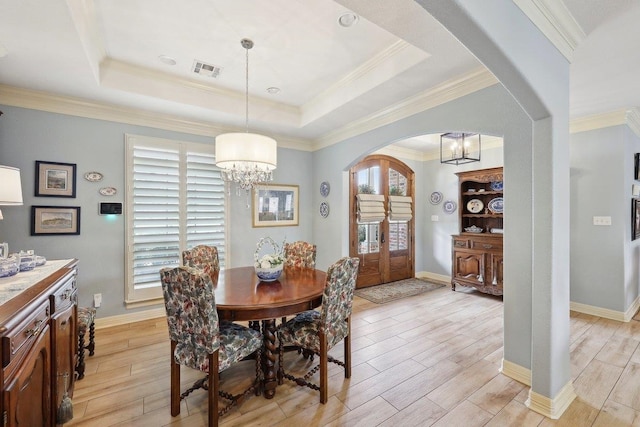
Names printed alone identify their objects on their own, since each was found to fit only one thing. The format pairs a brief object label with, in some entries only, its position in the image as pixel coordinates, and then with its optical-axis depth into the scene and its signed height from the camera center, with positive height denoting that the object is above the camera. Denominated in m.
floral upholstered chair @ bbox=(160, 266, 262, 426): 1.72 -0.79
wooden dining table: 1.93 -0.62
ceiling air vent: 2.83 +1.52
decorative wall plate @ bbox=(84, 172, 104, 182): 3.27 +0.45
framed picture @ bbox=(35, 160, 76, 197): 3.03 +0.39
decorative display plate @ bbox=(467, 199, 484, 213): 5.07 +0.17
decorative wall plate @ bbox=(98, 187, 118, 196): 3.34 +0.28
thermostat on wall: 3.33 +0.07
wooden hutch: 4.40 -0.36
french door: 5.13 -0.18
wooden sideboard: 1.12 -0.65
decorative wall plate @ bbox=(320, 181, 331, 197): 4.57 +0.43
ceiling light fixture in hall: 4.18 +1.10
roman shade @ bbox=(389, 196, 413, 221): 5.52 +0.13
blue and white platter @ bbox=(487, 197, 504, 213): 4.72 +0.17
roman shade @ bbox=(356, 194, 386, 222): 5.07 +0.13
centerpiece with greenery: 2.51 -0.48
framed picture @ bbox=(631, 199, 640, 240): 3.70 -0.04
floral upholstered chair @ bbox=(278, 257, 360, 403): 2.05 -0.90
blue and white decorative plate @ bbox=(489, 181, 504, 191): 4.78 +0.52
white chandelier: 2.47 +0.57
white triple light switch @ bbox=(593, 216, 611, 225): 3.62 -0.06
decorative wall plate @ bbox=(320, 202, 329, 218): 4.58 +0.09
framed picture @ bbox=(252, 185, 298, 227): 4.42 +0.15
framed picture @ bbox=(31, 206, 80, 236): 3.02 -0.07
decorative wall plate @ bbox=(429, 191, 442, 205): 5.79 +0.36
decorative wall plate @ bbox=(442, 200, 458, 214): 5.52 +0.17
